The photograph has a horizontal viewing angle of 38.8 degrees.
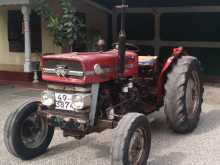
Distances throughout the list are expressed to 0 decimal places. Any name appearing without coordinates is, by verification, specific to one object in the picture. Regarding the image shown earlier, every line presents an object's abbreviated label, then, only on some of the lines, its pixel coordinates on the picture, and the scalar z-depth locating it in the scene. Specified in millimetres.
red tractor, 3693
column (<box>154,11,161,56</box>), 10816
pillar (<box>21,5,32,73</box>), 8668
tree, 8122
